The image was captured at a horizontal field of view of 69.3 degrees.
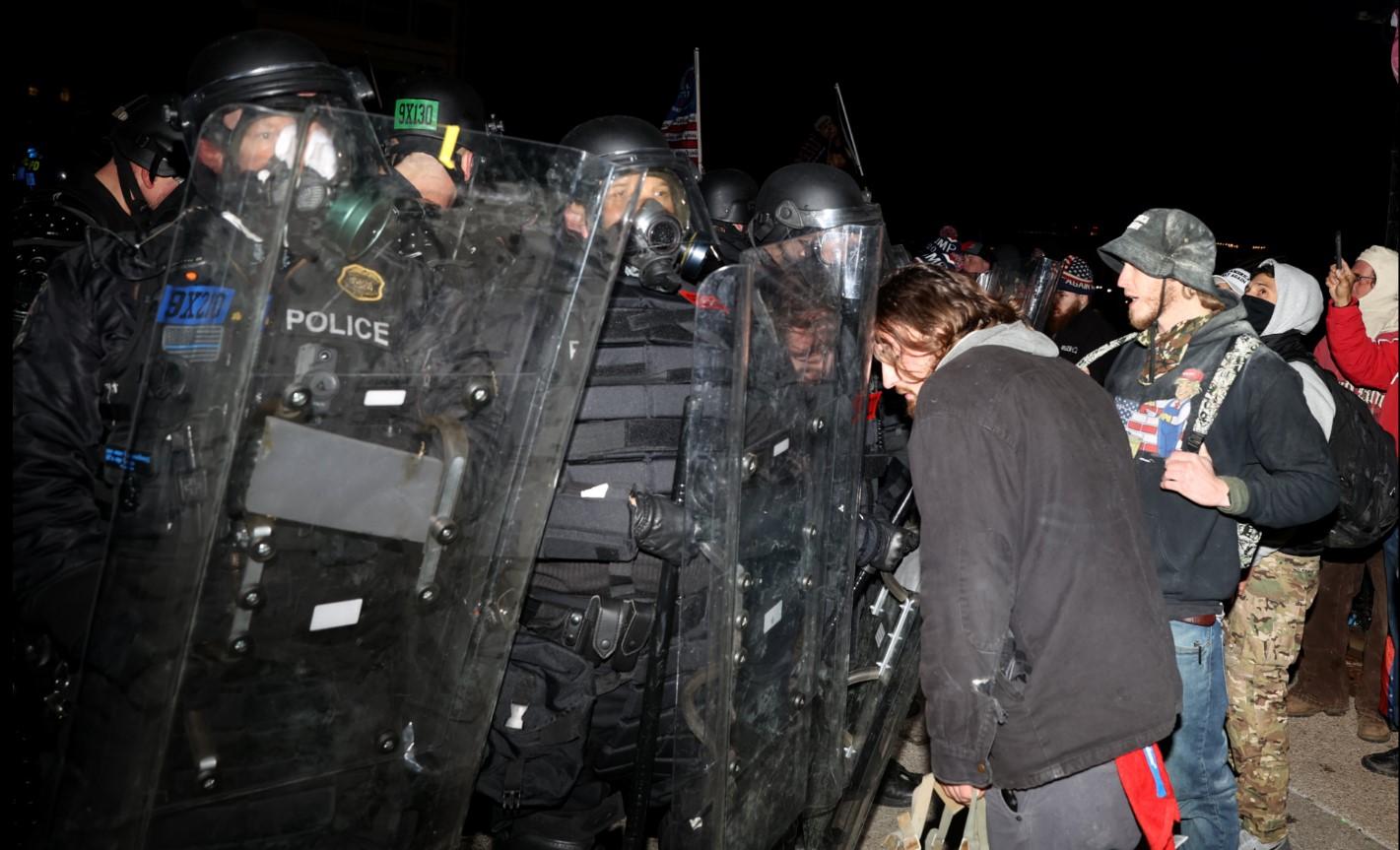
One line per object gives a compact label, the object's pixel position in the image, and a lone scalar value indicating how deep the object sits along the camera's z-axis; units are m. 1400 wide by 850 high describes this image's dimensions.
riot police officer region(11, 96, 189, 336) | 3.03
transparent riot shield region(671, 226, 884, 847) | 2.31
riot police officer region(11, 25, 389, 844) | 1.77
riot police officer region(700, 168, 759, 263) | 5.12
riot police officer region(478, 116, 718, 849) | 2.66
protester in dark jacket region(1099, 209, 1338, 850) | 2.82
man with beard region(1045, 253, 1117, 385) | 5.47
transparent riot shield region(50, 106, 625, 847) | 1.78
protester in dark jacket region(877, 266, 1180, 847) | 2.07
